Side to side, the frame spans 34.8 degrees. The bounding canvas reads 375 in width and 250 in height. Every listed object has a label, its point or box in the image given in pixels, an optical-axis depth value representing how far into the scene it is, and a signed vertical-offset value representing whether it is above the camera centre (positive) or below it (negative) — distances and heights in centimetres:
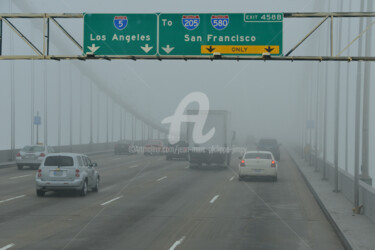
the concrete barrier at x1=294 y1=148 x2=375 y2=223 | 1519 -225
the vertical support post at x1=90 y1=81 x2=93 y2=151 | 6653 -86
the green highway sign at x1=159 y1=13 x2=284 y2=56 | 1819 +255
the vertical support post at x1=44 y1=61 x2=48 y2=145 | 5240 +111
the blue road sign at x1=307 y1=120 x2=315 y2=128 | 5189 -45
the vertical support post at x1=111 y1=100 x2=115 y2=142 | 8848 +31
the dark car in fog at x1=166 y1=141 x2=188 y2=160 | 5162 -304
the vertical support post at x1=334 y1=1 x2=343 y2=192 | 2252 -60
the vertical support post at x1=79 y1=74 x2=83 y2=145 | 6744 +263
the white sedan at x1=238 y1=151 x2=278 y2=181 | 2939 -242
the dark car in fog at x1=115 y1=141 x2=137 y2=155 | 6488 -333
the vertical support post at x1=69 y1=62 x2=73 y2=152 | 6399 +296
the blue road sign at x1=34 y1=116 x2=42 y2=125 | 4819 -35
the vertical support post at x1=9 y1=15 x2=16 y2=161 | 4216 -25
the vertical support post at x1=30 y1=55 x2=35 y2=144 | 5193 +258
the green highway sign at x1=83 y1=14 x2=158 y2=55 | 1859 +261
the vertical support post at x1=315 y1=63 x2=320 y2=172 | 3532 -208
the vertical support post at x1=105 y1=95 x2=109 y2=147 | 8144 -25
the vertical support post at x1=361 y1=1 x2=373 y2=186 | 1838 +10
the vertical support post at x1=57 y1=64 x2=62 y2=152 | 6160 +188
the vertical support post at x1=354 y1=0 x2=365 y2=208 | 1667 -43
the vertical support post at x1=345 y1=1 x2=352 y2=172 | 2644 +52
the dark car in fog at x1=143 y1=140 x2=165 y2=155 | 6228 -327
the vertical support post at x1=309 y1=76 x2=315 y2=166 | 4239 -53
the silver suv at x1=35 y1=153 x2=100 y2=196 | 2114 -206
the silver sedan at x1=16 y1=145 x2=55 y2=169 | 3728 -253
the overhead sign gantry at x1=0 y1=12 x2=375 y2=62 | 1819 +251
